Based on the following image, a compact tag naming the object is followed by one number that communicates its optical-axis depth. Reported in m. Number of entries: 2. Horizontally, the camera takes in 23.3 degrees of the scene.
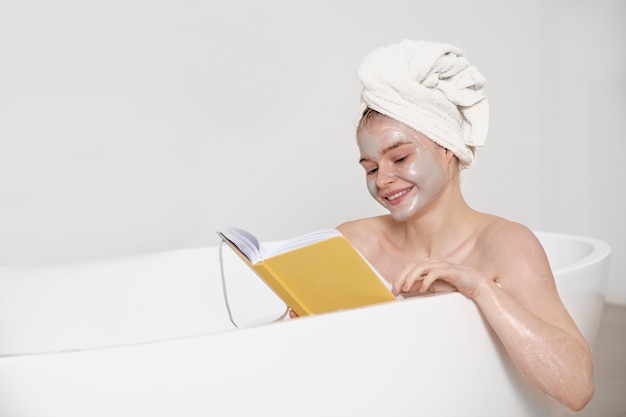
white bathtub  2.03
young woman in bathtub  2.30
